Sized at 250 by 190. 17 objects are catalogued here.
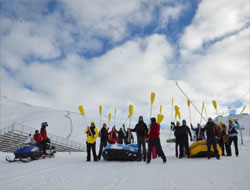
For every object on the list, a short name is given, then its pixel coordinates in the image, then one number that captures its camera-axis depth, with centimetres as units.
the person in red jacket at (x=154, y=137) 707
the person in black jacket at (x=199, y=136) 1151
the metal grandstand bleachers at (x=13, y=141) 2629
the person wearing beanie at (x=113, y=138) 1136
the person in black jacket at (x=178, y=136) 921
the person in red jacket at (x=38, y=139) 910
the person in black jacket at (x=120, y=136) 1296
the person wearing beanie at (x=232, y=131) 977
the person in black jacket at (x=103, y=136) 930
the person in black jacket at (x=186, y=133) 913
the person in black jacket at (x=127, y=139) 1237
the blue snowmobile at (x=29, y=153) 798
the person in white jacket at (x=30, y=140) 879
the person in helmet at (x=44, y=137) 945
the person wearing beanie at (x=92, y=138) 853
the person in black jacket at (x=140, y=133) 785
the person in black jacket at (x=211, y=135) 811
